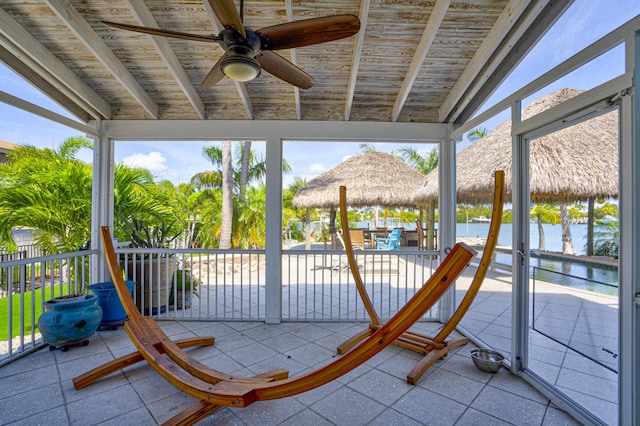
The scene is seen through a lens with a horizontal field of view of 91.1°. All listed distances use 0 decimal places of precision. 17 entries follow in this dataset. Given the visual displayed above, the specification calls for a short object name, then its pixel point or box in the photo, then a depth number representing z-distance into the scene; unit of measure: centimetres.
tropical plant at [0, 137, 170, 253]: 427
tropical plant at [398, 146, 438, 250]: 1435
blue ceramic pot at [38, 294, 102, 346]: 295
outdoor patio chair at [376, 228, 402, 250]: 944
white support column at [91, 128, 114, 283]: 396
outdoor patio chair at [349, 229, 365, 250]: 833
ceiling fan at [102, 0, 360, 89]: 174
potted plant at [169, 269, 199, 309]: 462
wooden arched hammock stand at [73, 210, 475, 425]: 146
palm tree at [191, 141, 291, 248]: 917
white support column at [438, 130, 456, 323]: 394
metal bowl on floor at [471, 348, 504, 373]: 264
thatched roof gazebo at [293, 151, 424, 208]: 815
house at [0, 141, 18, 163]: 791
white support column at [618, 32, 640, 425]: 166
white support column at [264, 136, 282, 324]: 389
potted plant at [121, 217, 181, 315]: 415
